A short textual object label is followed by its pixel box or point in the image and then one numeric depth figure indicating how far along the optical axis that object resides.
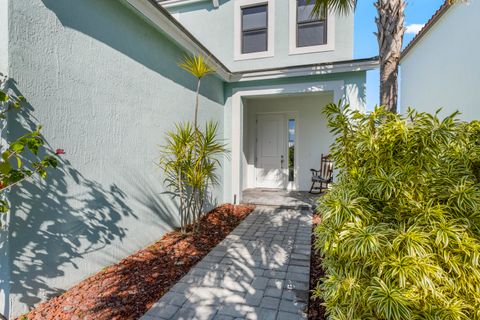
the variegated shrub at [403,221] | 1.59
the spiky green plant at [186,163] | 4.38
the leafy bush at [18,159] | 2.01
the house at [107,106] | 2.36
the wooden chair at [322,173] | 7.90
